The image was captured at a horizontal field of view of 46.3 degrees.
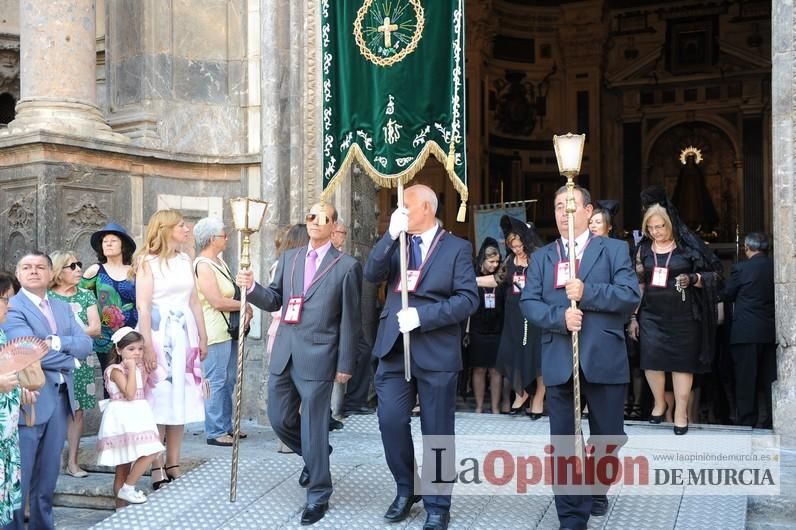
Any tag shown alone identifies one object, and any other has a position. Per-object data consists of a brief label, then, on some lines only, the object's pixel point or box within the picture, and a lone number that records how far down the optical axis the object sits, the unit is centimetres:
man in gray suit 557
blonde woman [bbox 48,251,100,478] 656
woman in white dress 633
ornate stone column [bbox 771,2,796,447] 717
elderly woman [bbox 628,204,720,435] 764
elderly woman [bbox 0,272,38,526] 476
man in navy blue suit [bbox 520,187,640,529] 511
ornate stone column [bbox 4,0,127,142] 830
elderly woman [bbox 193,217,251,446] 729
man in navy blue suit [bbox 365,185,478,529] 526
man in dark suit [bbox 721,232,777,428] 799
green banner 790
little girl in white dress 596
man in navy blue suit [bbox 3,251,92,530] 532
